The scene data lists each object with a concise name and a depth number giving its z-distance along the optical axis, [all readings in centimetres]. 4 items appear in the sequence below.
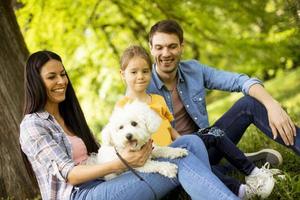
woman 323
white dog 322
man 381
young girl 379
